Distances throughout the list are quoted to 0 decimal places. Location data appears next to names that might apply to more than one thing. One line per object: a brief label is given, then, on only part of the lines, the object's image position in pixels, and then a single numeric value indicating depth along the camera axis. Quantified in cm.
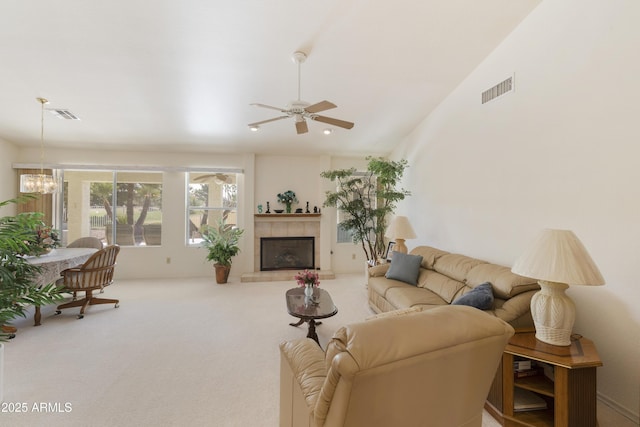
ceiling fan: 254
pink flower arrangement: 310
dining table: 322
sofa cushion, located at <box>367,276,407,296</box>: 343
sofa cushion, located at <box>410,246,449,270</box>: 373
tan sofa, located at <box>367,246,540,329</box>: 232
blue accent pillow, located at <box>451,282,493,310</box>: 232
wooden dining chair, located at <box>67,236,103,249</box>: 452
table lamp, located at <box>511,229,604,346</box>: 170
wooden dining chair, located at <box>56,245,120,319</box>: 354
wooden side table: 166
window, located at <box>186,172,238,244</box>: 588
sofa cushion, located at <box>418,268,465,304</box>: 298
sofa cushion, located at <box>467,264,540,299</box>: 237
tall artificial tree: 485
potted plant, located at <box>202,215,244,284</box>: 529
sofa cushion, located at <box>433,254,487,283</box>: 309
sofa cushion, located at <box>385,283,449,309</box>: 287
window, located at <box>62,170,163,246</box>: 549
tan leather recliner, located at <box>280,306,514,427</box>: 94
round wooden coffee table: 267
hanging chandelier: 355
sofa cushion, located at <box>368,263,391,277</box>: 397
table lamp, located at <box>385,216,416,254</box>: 432
